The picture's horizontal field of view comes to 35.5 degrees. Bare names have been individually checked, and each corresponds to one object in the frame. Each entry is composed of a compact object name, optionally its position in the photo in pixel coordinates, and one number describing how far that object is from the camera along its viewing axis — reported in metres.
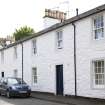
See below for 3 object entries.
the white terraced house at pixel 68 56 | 10.16
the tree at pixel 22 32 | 34.00
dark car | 12.55
